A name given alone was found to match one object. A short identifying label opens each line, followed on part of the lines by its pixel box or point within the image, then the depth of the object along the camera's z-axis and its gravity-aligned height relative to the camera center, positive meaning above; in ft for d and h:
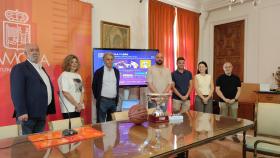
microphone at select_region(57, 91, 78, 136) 5.67 -1.53
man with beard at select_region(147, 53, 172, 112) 12.73 -0.45
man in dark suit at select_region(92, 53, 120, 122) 11.78 -0.87
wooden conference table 4.58 -1.63
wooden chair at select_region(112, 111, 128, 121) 8.11 -1.61
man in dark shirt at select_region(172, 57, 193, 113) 13.34 -1.04
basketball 6.95 -1.32
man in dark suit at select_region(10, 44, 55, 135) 7.84 -0.78
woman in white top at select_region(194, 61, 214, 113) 13.39 -1.21
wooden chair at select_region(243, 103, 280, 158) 7.98 -2.13
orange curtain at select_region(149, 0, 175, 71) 15.97 +2.89
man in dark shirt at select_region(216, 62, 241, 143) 13.05 -1.23
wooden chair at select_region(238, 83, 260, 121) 16.20 -2.14
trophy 7.17 -1.31
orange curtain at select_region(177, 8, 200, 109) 18.08 +2.64
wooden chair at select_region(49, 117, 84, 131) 7.02 -1.67
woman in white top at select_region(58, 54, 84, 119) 10.09 -0.80
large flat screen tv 13.47 +0.42
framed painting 13.88 +2.12
